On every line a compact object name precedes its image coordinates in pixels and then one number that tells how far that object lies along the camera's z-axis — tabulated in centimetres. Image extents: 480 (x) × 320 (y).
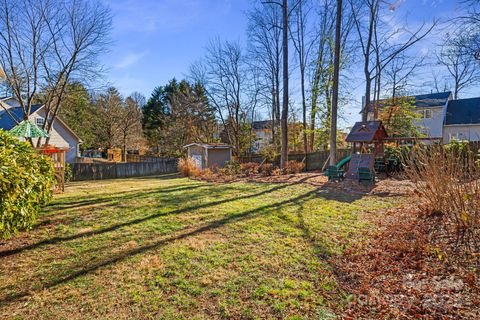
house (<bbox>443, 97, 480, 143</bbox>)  2325
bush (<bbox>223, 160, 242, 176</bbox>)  1405
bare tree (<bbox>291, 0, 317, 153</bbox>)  2052
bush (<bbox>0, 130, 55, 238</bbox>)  307
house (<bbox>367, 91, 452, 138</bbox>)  2500
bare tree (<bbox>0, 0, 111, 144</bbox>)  1184
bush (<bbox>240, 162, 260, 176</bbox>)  1422
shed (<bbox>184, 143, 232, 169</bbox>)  1739
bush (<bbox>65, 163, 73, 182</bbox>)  1219
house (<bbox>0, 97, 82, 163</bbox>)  1994
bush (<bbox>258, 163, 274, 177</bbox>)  1321
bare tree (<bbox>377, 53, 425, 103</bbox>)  1698
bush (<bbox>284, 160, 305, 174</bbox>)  1362
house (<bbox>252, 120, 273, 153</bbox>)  3146
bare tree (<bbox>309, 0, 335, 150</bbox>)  1945
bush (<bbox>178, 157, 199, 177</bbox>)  1478
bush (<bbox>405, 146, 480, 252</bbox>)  352
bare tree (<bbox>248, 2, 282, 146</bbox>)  1769
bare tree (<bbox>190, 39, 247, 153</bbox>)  2153
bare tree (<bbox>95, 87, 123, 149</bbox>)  2842
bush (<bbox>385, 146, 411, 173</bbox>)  1183
